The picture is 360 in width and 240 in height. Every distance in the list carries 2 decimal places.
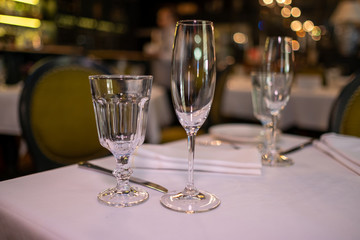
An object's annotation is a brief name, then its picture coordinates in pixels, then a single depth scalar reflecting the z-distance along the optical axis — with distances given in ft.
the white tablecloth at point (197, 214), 1.40
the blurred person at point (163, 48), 12.48
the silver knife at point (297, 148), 2.74
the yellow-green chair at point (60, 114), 3.64
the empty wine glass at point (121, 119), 1.77
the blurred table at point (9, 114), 5.90
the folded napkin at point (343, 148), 2.33
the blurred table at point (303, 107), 7.42
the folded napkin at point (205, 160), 2.18
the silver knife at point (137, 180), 1.88
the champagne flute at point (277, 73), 2.46
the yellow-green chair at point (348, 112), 3.84
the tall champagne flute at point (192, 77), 1.67
